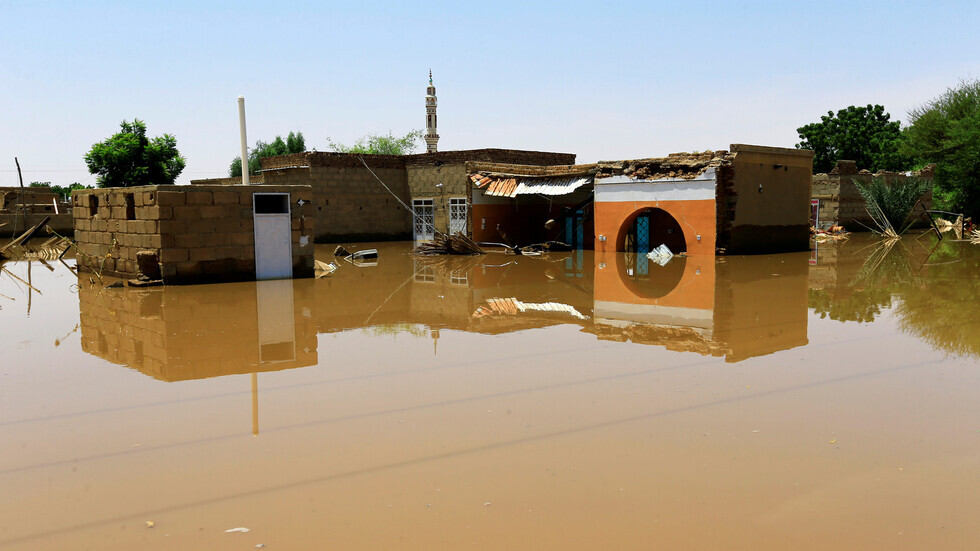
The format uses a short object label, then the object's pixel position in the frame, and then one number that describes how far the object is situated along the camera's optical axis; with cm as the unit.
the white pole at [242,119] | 1664
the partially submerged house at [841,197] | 3416
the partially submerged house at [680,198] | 2136
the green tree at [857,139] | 5394
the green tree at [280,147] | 6928
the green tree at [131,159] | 4881
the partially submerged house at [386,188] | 3017
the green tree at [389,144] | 7244
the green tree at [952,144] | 3803
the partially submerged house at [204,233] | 1511
